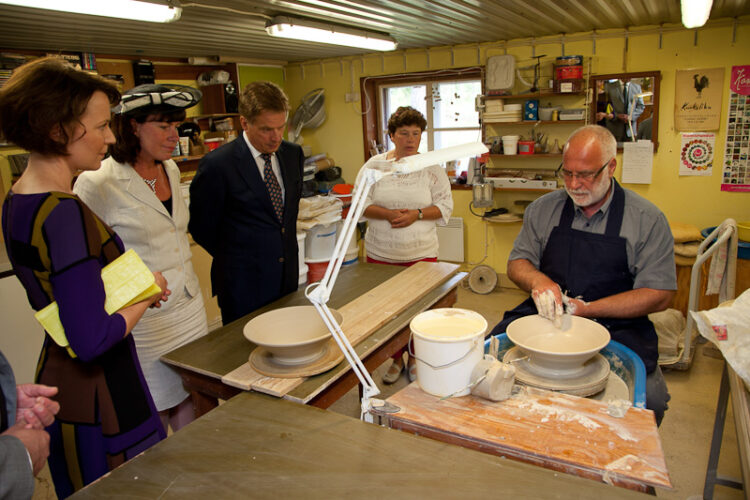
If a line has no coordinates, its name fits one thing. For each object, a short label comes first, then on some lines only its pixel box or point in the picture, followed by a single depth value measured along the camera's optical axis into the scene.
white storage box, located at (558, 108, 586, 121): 4.64
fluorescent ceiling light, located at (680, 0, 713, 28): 2.80
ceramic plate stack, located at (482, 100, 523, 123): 4.92
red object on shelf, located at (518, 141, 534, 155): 4.91
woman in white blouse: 3.14
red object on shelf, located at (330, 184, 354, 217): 5.02
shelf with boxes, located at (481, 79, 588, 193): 4.74
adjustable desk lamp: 1.25
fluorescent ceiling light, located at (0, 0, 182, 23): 2.37
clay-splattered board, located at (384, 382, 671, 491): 1.20
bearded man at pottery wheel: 1.96
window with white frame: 5.57
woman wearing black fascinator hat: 1.90
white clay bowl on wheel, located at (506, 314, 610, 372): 1.56
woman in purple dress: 1.32
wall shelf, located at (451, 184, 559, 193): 5.05
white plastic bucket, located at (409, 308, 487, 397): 1.43
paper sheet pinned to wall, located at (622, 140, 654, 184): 4.54
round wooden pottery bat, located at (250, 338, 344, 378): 1.66
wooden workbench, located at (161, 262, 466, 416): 1.66
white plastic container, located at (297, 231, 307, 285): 4.48
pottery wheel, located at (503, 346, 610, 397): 1.56
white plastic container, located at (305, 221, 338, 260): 4.64
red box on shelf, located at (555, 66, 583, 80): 4.53
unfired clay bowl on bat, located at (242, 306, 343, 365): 1.64
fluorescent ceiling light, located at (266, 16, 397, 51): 3.33
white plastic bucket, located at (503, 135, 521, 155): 4.94
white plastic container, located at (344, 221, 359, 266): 4.65
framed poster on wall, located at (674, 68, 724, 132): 4.23
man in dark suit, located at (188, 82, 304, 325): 2.39
